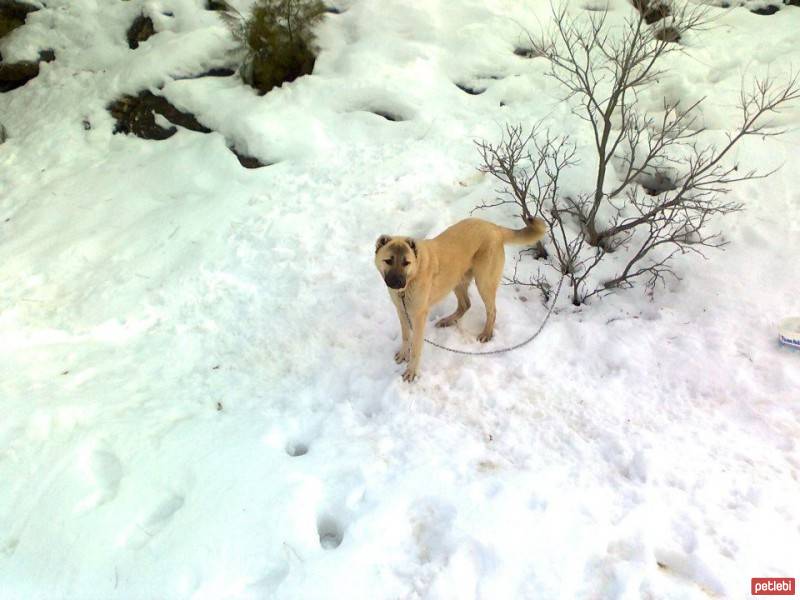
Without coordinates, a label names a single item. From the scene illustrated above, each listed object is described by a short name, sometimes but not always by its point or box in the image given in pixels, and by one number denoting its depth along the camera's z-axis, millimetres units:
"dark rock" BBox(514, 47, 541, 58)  7601
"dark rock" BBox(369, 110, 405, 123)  6945
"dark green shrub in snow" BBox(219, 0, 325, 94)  7383
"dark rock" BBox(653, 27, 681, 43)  6074
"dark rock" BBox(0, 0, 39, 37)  8664
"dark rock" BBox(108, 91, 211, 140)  7324
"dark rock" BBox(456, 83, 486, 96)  7277
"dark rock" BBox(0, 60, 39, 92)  8422
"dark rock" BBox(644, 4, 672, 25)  7145
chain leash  4301
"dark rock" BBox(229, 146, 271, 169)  6574
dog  3623
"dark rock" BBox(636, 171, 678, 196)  5594
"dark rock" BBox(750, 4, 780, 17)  7469
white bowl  3912
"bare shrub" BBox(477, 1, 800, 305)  4613
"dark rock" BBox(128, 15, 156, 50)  8500
